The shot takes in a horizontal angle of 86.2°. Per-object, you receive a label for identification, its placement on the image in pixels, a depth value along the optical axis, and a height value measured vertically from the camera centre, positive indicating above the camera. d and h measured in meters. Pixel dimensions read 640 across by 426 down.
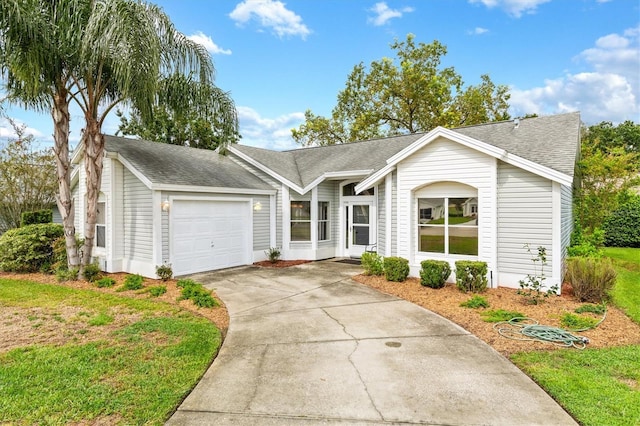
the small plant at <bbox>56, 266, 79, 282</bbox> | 9.66 -1.66
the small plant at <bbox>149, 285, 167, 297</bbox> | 7.98 -1.77
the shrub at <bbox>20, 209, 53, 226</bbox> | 15.88 -0.03
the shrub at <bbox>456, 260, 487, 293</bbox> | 8.05 -1.43
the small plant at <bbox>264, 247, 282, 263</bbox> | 12.59 -1.40
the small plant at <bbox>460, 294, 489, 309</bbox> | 6.96 -1.80
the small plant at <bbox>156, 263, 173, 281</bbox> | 9.41 -1.57
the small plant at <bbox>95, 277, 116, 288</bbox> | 8.97 -1.76
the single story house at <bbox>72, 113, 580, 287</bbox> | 8.27 +0.42
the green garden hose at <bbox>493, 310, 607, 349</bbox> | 5.13 -1.88
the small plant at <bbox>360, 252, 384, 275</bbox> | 10.05 -1.42
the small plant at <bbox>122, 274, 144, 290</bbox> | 8.61 -1.70
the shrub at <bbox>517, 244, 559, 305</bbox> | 7.37 -1.56
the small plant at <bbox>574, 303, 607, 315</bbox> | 6.50 -1.80
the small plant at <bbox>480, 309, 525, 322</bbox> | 6.17 -1.85
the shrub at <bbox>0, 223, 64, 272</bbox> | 10.91 -1.04
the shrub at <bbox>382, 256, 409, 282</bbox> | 9.23 -1.44
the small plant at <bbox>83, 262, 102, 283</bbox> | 9.59 -1.59
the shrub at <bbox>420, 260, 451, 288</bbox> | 8.46 -1.41
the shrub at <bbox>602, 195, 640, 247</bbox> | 16.62 -0.51
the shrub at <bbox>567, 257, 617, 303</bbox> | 7.19 -1.37
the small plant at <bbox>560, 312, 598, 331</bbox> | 5.72 -1.84
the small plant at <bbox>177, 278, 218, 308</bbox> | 7.19 -1.75
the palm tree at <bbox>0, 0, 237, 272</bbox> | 7.72 +3.84
